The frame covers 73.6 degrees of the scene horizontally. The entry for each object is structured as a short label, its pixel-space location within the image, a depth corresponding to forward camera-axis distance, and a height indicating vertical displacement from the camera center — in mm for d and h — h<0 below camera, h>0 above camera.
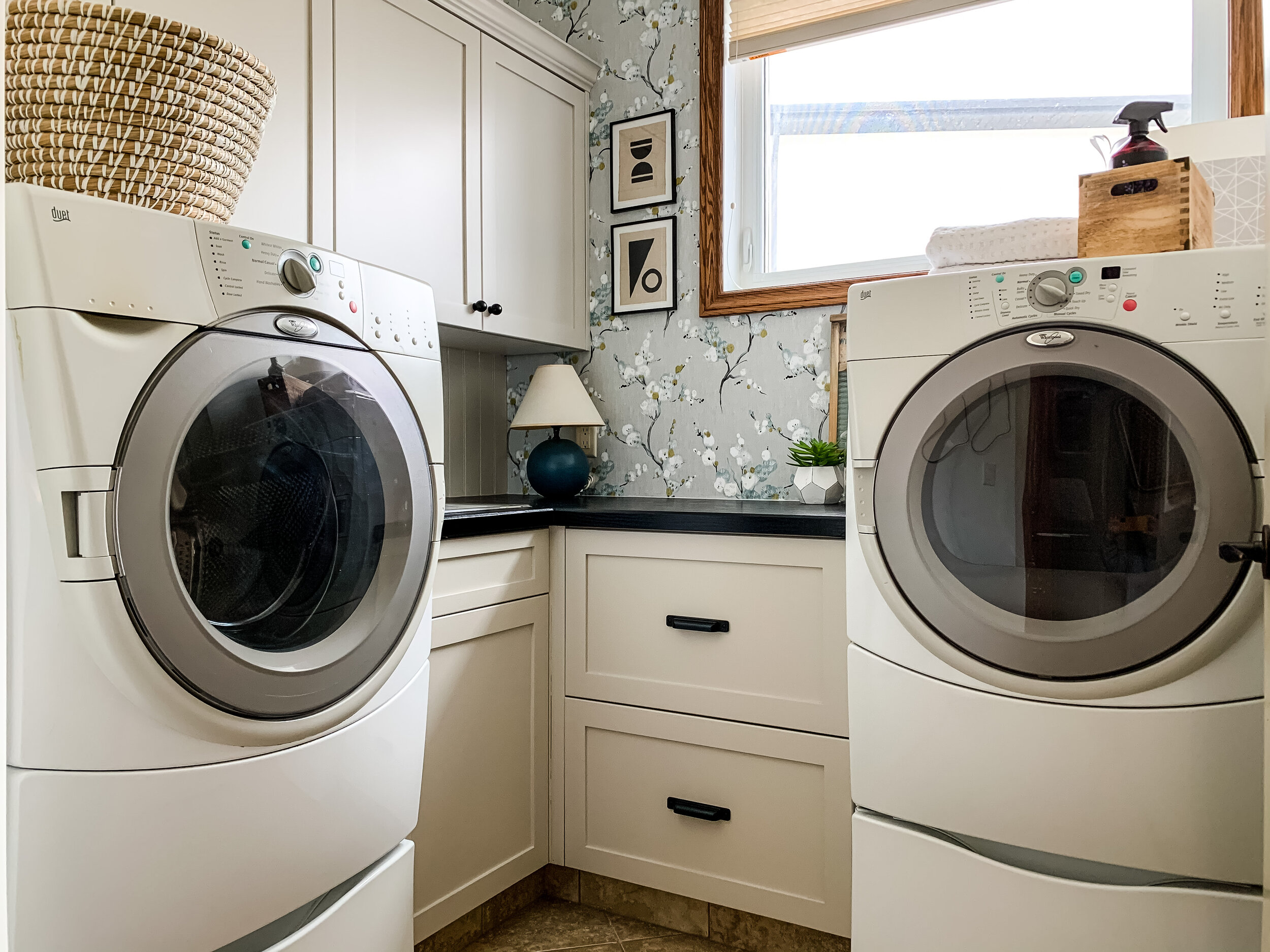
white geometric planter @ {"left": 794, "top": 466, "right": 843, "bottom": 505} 2041 -70
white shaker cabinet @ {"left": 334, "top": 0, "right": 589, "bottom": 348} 1812 +713
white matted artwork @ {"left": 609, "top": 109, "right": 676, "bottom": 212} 2445 +863
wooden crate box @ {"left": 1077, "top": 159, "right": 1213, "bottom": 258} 1265 +376
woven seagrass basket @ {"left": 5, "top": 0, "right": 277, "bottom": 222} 1039 +445
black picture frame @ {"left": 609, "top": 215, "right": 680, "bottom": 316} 2434 +554
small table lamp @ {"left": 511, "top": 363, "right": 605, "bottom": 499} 2312 +94
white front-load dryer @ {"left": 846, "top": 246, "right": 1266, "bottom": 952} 1121 -209
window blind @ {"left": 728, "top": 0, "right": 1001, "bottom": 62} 2129 +1137
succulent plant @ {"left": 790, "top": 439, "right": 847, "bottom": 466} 2039 +3
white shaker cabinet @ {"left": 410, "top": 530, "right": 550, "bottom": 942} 1616 -564
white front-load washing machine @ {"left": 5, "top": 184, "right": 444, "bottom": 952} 875 -150
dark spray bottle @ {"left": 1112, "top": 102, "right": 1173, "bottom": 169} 1337 +503
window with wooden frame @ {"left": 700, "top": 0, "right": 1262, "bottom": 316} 1951 +869
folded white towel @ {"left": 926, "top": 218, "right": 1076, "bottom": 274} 1378 +350
